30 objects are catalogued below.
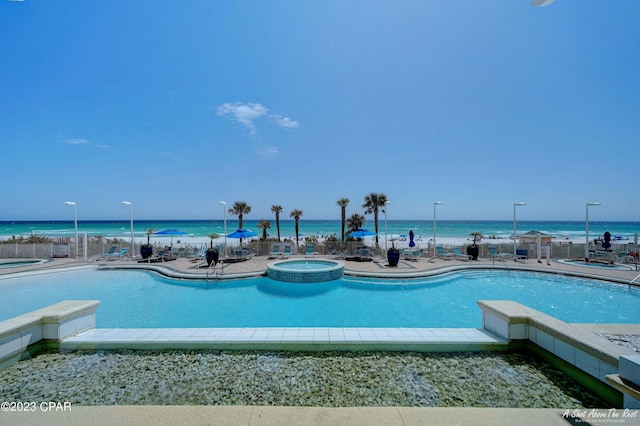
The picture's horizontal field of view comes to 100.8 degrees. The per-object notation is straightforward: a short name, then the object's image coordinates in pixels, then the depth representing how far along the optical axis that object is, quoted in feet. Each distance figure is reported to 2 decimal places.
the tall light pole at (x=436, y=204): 50.67
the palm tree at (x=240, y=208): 79.51
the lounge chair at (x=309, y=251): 49.83
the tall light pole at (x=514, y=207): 45.70
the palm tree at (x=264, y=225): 77.20
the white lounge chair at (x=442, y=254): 47.23
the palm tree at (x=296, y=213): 84.07
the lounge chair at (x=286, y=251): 51.08
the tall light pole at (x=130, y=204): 47.96
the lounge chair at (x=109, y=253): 46.64
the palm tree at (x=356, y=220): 70.23
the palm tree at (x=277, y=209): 87.39
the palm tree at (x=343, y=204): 76.70
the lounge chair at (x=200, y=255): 47.52
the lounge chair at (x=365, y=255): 45.60
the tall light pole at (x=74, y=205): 47.65
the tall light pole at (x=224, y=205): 44.77
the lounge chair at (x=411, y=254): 46.80
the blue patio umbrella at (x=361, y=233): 44.78
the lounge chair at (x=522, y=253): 45.34
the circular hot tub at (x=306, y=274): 32.14
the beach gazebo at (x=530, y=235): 52.65
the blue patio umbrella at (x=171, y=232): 46.00
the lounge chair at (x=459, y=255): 46.11
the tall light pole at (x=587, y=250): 43.55
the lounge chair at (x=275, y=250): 51.00
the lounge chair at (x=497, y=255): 46.09
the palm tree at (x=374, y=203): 69.46
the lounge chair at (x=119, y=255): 47.06
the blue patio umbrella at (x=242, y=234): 45.94
